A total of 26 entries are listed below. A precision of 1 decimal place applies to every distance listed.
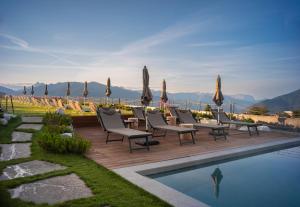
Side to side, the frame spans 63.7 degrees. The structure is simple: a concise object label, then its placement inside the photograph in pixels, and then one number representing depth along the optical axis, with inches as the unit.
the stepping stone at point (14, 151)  180.9
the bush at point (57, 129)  246.7
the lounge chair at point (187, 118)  324.9
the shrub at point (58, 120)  315.7
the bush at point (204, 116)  506.0
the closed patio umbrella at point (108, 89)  634.7
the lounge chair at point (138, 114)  396.2
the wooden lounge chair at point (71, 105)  639.8
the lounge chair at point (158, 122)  276.5
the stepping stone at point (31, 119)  360.1
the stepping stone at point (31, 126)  306.8
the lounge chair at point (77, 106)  613.2
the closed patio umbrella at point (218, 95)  371.7
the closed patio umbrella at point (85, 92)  717.4
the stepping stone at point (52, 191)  112.3
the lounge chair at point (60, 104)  658.8
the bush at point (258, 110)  588.1
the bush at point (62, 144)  197.2
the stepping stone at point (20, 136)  237.7
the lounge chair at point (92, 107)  574.9
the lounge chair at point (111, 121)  257.1
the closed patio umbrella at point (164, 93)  553.9
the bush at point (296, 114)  558.3
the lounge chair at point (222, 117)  368.5
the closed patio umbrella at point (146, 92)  303.0
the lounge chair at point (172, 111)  433.7
